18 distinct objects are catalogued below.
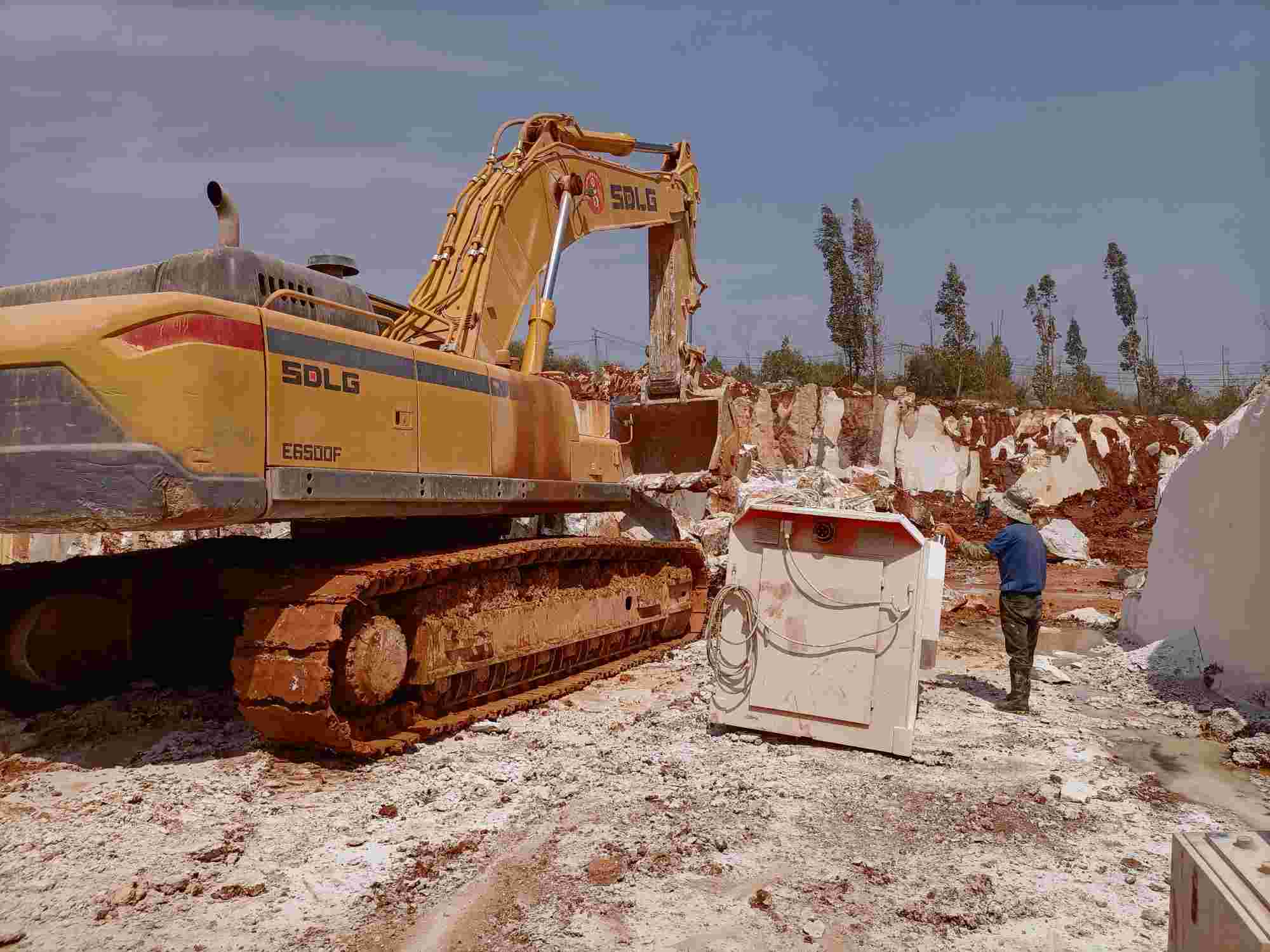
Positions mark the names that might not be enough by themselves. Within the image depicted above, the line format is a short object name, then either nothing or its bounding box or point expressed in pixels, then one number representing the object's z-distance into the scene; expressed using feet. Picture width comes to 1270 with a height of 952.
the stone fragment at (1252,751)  18.58
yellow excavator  14.58
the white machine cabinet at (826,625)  18.19
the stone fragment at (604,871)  12.87
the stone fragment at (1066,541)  52.85
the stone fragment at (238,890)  12.32
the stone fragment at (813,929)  11.42
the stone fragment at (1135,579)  36.81
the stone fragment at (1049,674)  25.63
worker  22.00
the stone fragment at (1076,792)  16.07
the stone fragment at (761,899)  12.13
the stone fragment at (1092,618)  33.78
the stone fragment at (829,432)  66.33
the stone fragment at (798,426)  65.41
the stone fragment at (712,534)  41.81
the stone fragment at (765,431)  64.75
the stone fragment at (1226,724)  20.31
